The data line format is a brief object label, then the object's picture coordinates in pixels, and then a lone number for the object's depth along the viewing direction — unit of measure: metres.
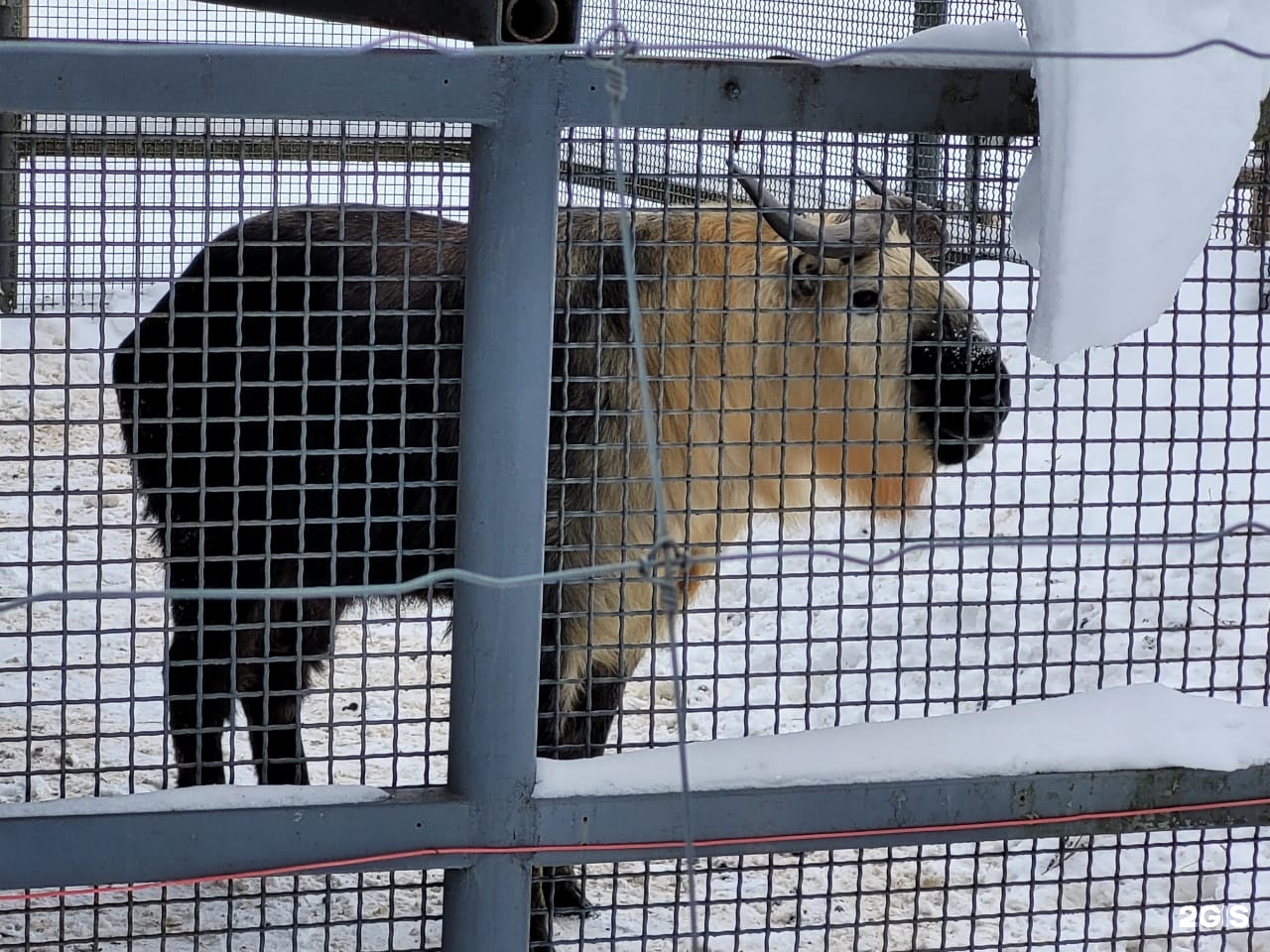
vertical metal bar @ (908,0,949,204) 7.46
